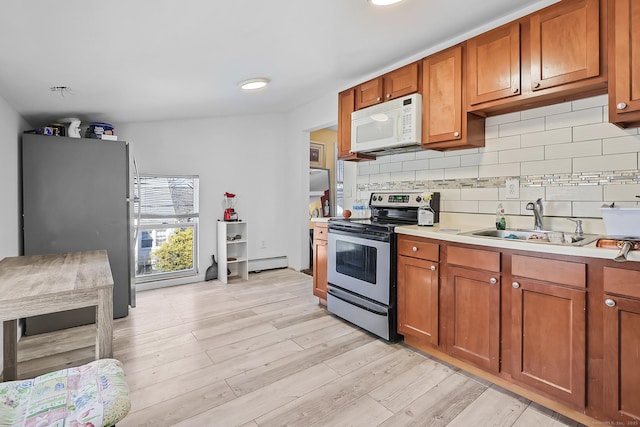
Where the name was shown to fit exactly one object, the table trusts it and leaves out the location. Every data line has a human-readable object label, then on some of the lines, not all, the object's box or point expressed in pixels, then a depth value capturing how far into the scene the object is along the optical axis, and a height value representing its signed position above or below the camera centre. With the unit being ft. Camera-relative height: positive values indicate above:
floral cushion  2.99 -1.90
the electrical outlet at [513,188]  7.61 +0.46
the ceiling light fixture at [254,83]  9.44 +3.72
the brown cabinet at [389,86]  8.70 +3.52
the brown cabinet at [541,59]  5.75 +2.93
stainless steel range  8.08 -1.49
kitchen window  12.89 -0.78
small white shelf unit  13.73 -1.86
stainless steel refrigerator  8.74 +0.13
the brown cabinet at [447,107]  7.71 +2.50
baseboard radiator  15.51 -2.68
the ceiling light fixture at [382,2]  5.98 +3.84
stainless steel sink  5.74 -0.58
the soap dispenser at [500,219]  7.72 -0.27
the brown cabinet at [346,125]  10.63 +2.81
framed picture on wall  18.11 +3.02
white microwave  8.50 +2.31
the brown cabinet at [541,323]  4.74 -2.03
